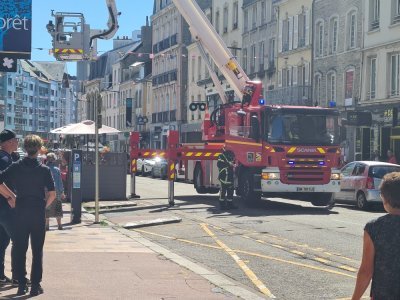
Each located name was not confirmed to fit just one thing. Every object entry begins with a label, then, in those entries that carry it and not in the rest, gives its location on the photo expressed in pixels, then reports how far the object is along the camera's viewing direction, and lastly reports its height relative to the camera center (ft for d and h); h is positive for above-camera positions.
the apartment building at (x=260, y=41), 152.47 +24.49
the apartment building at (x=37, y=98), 422.00 +32.97
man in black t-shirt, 24.27 -1.70
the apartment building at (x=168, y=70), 213.66 +25.03
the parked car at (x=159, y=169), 136.53 -3.46
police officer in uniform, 25.58 -2.11
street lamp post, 50.06 +1.63
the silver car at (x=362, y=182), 65.53 -2.72
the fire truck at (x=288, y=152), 62.64 -0.03
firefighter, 63.10 -2.39
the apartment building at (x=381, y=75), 107.24 +11.95
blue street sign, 37.55 +6.40
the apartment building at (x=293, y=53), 134.51 +19.23
